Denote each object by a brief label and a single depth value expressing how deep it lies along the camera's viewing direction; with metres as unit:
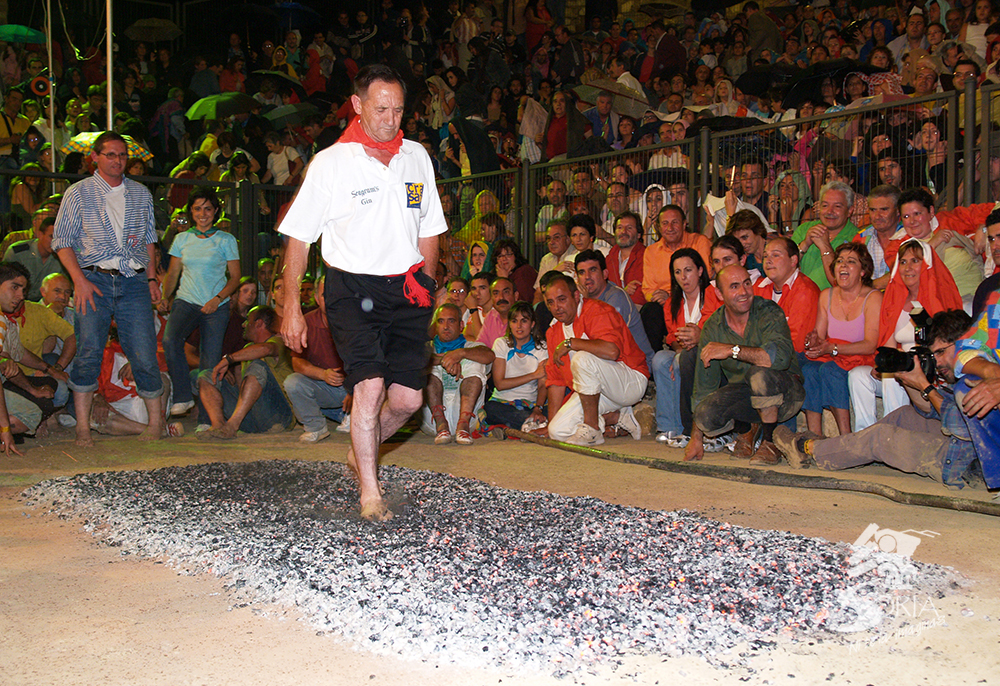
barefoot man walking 3.94
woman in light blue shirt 7.40
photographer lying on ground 4.51
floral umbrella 6.86
